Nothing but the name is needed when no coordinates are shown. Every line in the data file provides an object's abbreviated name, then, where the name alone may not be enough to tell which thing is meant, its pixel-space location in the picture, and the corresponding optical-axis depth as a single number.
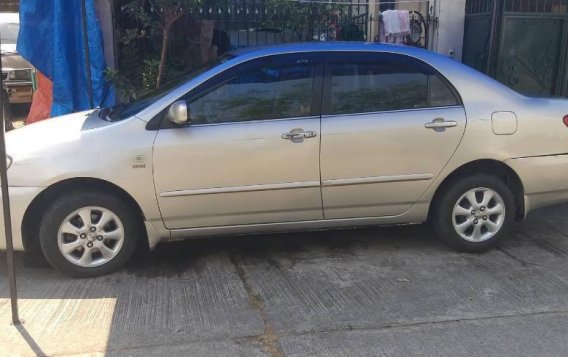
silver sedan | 4.06
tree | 6.97
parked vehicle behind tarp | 10.12
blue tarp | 7.16
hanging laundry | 8.36
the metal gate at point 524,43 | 8.01
